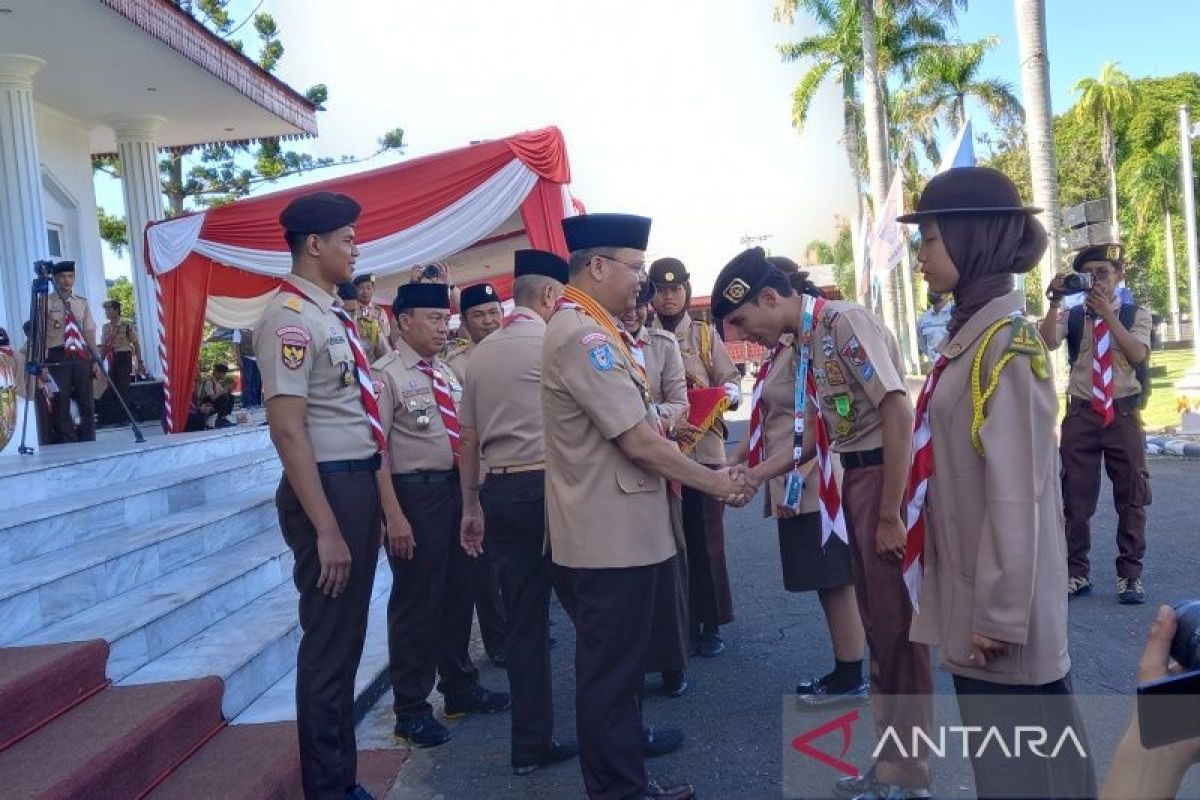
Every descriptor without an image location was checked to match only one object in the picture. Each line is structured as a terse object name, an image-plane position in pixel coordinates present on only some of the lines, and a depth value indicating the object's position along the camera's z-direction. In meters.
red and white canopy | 8.50
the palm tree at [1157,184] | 41.72
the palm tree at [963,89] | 31.47
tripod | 8.06
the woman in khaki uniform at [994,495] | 2.12
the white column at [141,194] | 13.86
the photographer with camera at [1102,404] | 5.43
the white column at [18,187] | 10.62
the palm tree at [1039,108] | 13.40
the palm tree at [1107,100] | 41.53
